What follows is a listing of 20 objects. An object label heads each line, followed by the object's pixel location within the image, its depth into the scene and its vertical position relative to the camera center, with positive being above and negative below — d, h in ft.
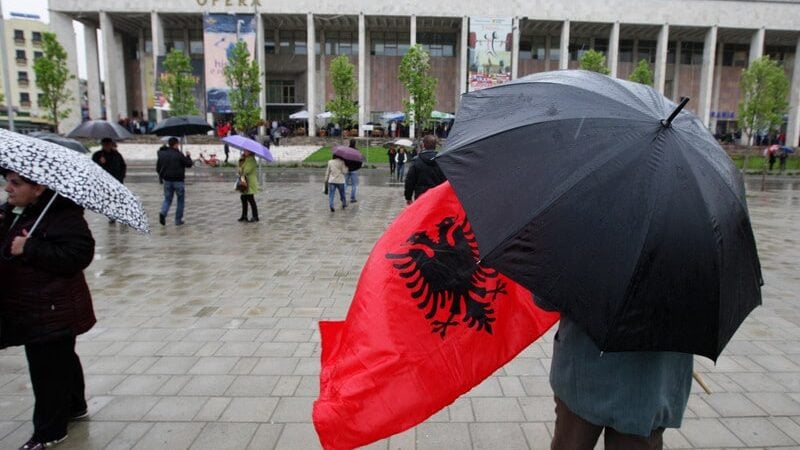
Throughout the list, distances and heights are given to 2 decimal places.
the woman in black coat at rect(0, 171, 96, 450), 10.32 -3.11
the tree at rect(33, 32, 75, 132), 121.19 +11.32
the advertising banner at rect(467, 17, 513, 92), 155.43 +22.68
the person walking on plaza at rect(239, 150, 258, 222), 39.19 -3.44
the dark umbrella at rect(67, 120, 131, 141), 39.93 -0.30
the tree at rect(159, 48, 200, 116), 124.88 +9.95
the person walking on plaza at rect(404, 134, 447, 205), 23.32 -1.92
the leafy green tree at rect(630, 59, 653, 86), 145.69 +16.08
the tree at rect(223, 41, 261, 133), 107.81 +8.50
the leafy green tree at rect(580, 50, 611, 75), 141.69 +18.49
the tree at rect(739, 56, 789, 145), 117.91 +8.78
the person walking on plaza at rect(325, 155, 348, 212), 45.09 -3.68
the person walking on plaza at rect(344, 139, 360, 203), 52.15 -5.09
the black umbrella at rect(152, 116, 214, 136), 50.18 +0.08
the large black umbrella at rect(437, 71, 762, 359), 5.64 -0.98
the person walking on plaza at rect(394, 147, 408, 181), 74.64 -4.14
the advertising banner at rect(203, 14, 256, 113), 150.30 +22.81
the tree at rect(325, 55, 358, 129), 119.03 +9.27
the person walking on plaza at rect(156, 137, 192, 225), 37.35 -3.04
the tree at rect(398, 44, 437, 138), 119.55 +10.04
